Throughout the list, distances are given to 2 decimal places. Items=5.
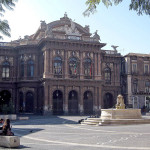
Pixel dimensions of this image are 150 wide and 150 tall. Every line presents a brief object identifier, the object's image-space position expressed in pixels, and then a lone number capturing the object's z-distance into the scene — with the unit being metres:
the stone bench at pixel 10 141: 11.52
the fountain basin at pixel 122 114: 22.66
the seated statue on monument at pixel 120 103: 24.48
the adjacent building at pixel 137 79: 45.25
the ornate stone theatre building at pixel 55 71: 37.42
